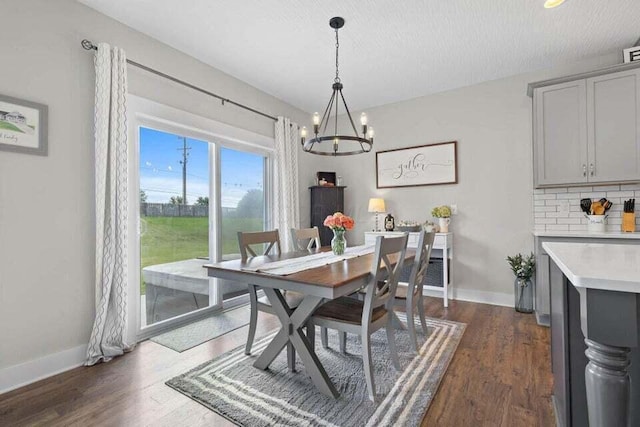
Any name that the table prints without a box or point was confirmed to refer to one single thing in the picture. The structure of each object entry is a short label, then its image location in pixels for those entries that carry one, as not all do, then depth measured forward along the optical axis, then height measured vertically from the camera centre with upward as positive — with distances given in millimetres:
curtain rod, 2324 +1298
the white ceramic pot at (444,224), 3826 -158
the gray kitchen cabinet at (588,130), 2783 +772
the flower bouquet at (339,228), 2533 -128
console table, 3617 -428
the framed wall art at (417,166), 3969 +639
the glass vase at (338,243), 2559 -255
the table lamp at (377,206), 4273 +91
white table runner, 1933 -357
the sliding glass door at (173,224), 2830 -95
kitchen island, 787 -309
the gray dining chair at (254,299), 2207 -652
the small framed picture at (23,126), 1938 +602
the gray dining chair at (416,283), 2344 -565
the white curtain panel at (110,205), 2297 +84
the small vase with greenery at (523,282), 3295 -794
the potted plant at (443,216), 3811 -57
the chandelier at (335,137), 2328 +663
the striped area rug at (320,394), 1634 -1092
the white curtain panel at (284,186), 4082 +372
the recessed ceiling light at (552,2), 1790 +1233
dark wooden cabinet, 4508 +103
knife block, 2910 -123
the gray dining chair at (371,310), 1793 -654
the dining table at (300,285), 1656 -410
